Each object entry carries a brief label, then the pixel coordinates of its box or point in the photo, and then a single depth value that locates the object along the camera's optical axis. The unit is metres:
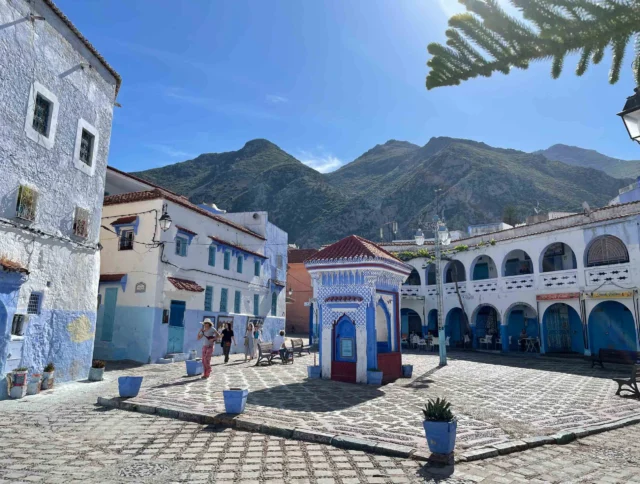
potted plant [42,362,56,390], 10.66
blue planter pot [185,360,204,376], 13.41
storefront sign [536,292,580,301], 20.24
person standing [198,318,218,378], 12.91
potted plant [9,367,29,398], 9.63
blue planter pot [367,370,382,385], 12.28
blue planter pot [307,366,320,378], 13.29
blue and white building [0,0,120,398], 9.79
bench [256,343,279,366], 16.83
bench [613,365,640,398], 10.49
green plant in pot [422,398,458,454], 5.66
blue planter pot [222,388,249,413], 7.90
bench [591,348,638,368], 15.17
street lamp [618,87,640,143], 3.49
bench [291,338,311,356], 20.14
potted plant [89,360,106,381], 12.22
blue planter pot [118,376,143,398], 9.35
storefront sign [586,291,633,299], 18.23
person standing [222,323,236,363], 17.64
